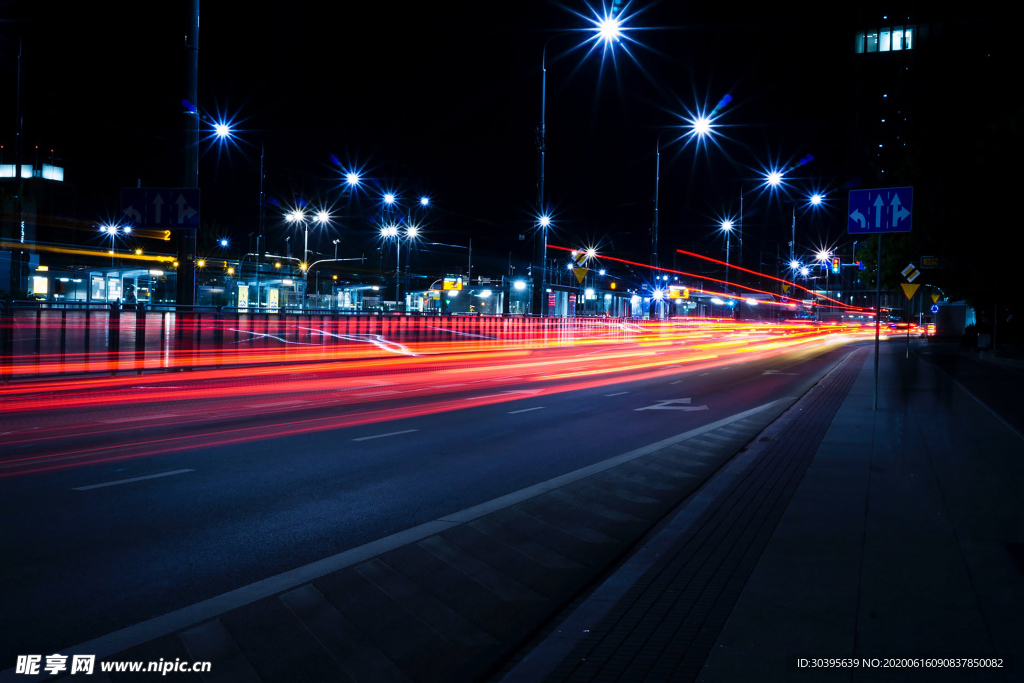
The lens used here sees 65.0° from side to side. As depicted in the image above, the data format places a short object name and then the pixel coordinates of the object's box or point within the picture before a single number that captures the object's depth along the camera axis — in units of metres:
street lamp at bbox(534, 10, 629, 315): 21.58
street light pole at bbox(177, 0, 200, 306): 17.92
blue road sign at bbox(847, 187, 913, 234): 14.34
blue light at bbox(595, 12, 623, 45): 21.50
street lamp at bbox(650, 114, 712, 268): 28.80
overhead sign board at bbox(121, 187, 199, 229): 17.11
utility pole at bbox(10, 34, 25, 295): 27.31
